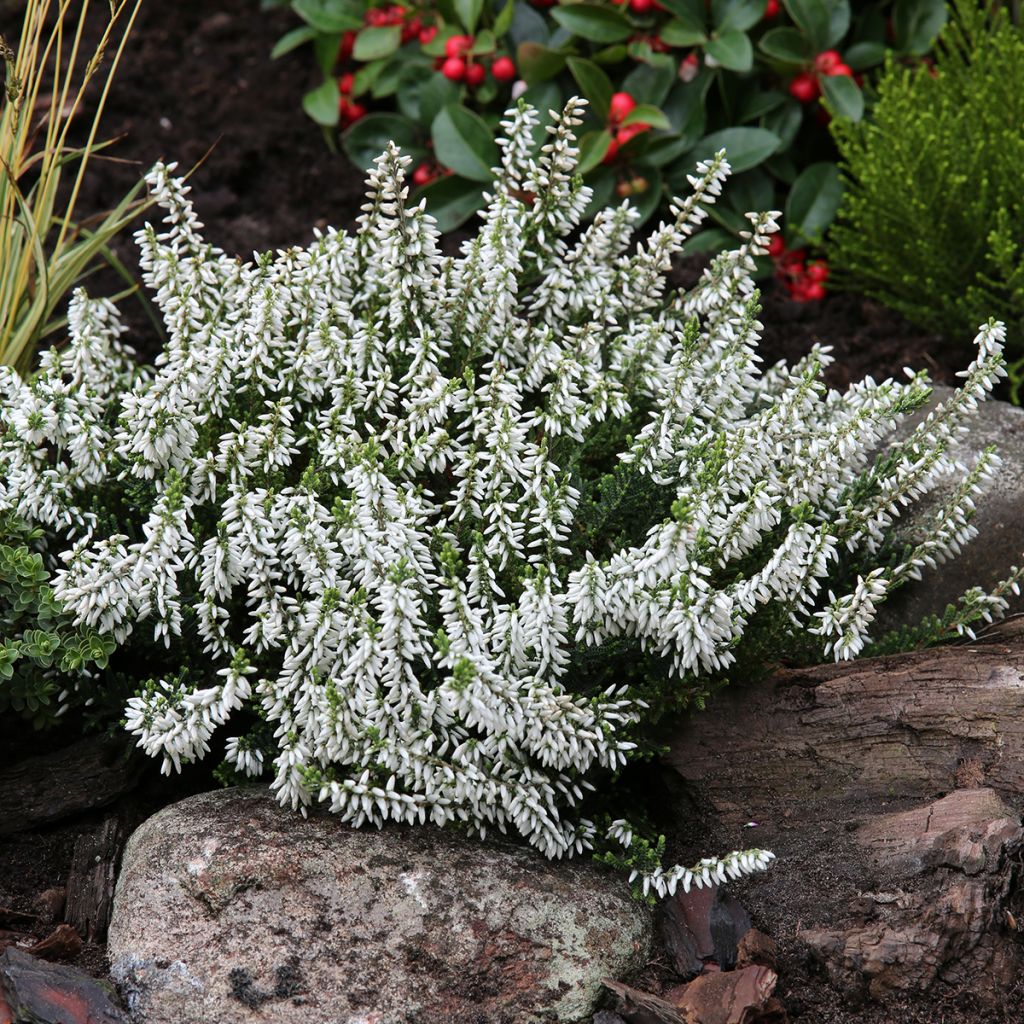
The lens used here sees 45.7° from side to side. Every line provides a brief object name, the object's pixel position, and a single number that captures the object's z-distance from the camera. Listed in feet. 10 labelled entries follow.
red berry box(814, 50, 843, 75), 14.26
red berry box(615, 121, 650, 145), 13.58
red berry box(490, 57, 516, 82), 14.47
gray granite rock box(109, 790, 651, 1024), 7.73
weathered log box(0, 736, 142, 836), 9.67
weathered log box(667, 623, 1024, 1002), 7.98
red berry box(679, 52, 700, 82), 14.37
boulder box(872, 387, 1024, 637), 10.75
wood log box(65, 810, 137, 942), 8.96
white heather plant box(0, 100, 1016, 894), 8.25
